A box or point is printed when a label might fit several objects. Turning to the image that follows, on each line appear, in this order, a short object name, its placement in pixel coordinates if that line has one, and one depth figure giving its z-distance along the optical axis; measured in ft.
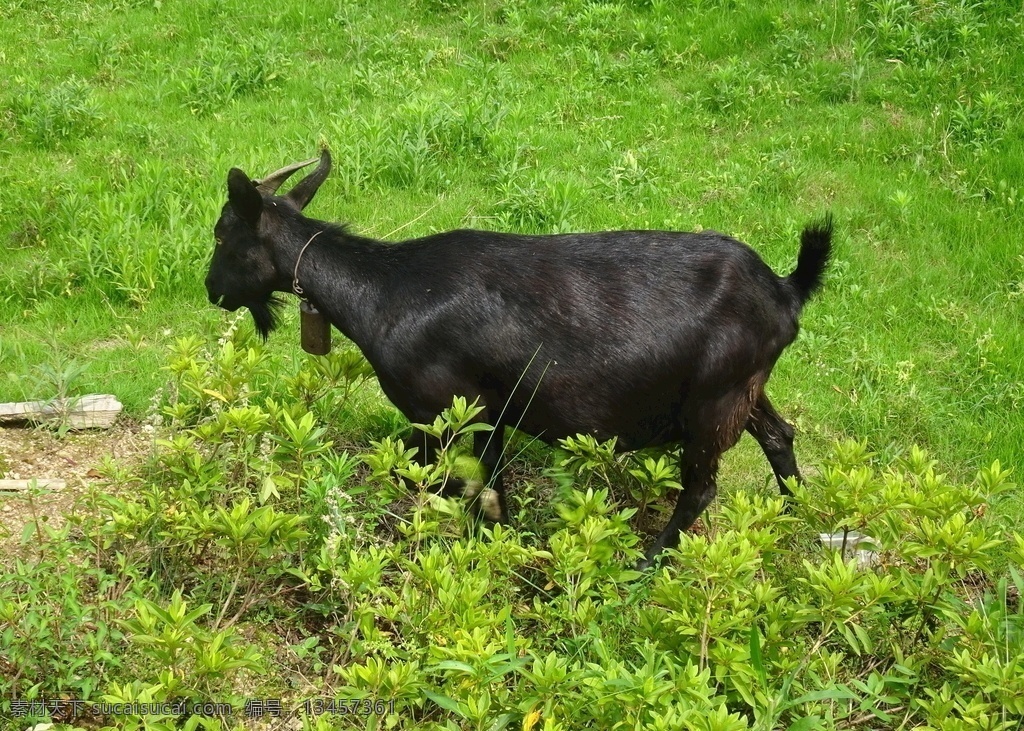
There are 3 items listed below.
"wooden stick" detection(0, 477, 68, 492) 15.72
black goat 14.99
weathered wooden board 17.60
